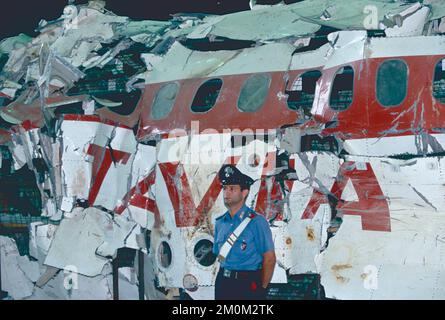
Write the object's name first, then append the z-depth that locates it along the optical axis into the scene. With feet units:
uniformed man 21.01
